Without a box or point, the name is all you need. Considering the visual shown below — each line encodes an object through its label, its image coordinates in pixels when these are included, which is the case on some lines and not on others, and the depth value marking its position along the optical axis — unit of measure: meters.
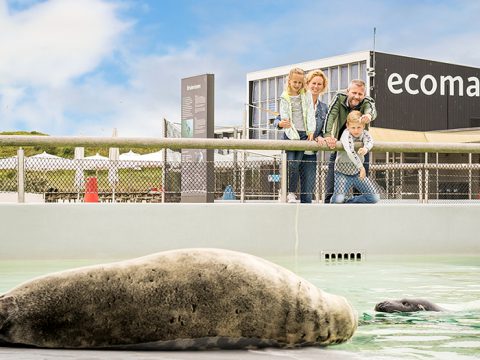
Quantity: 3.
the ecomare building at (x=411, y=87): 48.53
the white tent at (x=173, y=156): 14.72
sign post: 15.35
